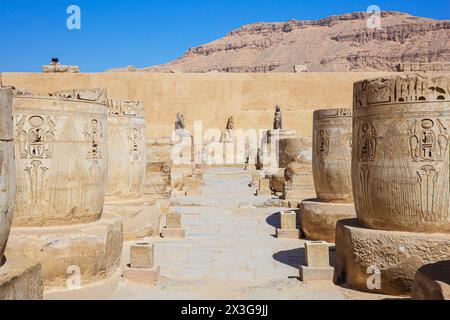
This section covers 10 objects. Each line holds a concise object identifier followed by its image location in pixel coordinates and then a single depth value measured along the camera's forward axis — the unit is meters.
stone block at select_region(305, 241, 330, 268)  5.41
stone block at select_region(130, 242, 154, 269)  5.30
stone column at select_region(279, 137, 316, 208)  11.05
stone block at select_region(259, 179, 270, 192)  13.19
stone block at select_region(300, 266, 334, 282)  5.31
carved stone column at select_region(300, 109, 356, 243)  7.34
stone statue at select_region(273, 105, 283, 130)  25.52
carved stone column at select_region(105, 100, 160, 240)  7.36
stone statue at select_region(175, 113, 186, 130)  23.21
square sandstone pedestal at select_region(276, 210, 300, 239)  7.86
